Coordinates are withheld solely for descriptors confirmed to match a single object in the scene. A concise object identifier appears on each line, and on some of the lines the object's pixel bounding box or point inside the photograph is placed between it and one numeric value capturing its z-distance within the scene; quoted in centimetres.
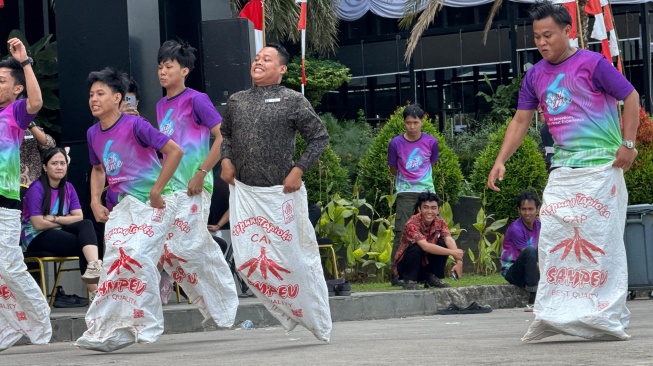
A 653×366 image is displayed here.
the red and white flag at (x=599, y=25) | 1636
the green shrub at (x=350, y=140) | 2223
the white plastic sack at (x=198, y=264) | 909
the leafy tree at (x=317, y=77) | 2856
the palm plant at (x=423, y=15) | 2013
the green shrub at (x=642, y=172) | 1546
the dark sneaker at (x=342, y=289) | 1212
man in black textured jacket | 794
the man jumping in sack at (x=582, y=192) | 711
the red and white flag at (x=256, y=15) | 1362
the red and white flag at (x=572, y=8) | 1451
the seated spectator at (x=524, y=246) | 1261
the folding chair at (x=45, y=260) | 1062
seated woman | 1099
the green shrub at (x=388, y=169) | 1669
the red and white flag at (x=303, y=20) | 1500
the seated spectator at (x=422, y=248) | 1309
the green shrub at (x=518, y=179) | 1623
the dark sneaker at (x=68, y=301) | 1159
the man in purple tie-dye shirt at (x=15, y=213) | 829
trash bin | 1260
